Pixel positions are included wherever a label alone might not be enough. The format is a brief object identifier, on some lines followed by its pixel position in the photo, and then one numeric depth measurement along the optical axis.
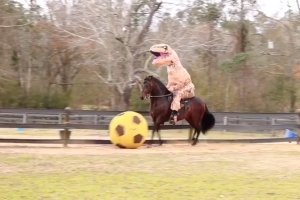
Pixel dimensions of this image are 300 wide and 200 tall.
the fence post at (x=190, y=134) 13.79
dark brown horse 12.60
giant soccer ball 11.72
